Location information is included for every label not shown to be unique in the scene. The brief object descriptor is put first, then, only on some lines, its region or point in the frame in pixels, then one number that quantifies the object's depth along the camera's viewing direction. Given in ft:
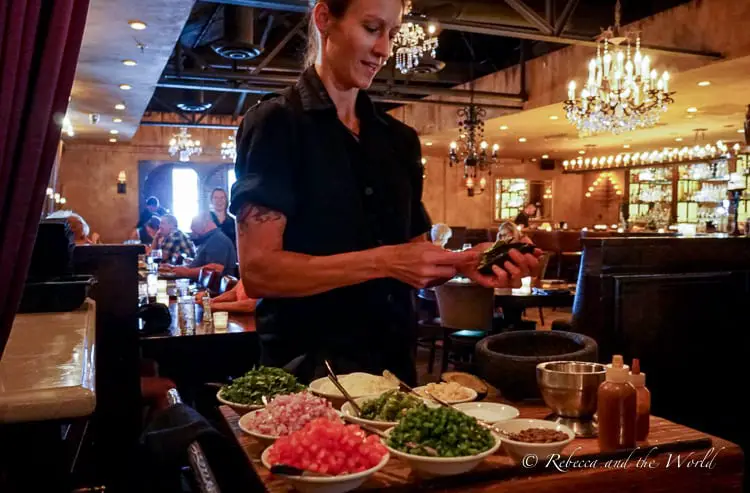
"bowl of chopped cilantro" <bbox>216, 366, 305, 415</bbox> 4.50
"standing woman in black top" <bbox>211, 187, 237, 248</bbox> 24.94
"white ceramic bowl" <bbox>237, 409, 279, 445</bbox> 3.81
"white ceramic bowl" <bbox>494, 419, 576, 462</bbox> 3.64
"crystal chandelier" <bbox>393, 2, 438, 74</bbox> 25.00
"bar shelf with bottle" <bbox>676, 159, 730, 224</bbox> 46.01
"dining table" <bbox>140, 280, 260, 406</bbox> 12.92
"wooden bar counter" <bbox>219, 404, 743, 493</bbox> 3.48
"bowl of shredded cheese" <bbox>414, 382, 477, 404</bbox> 4.69
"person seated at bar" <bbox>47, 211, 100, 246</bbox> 20.90
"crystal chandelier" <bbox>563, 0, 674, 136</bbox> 22.88
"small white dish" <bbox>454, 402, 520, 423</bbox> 4.36
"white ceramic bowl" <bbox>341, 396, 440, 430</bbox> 4.05
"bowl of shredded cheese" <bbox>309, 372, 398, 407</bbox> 4.55
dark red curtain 3.08
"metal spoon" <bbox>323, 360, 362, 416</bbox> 4.31
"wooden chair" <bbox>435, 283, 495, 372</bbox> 17.06
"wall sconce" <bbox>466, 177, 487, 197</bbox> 50.61
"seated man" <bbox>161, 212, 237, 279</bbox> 22.62
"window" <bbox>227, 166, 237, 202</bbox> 59.26
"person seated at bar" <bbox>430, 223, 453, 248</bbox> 22.33
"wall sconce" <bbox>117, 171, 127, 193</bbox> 56.44
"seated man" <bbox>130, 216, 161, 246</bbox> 42.02
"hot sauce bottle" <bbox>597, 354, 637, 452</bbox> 3.98
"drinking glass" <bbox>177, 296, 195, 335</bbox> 13.19
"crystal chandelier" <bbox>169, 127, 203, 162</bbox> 47.26
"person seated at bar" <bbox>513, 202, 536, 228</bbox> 51.39
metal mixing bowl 4.47
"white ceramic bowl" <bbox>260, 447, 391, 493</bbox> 3.21
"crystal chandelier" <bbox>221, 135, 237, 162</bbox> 53.93
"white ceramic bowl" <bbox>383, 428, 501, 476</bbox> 3.41
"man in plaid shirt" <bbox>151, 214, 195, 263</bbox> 32.76
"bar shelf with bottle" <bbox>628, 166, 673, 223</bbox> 57.52
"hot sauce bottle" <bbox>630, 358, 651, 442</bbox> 4.20
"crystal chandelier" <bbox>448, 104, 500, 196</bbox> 33.86
